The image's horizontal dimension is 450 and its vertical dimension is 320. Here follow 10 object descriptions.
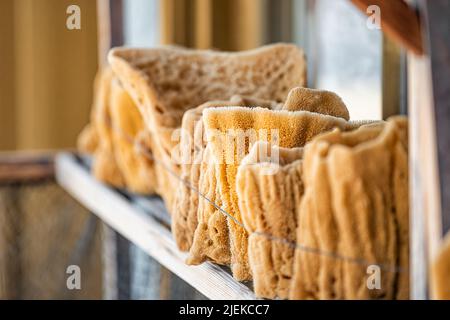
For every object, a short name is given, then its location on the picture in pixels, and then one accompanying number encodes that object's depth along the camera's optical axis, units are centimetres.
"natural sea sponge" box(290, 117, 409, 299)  109
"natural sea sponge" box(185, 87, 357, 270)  123
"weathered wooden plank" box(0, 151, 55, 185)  254
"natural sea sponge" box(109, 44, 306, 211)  143
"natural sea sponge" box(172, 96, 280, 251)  133
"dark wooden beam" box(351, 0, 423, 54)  108
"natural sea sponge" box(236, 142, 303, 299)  114
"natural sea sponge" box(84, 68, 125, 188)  181
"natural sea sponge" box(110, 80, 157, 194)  166
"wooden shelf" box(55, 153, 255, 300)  131
